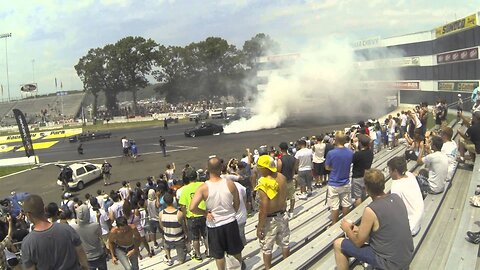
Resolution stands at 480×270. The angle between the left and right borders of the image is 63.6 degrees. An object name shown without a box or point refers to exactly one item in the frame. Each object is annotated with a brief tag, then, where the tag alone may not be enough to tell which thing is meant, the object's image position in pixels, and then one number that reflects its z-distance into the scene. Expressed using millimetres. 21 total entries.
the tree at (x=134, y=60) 86562
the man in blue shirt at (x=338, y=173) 7137
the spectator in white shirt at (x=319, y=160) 11328
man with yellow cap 5383
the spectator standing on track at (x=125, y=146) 28625
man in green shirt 7027
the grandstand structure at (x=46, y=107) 84125
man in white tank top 4930
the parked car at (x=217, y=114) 61316
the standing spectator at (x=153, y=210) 9289
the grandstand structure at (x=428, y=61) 37000
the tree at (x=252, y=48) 95125
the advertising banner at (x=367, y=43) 52719
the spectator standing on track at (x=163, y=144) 27766
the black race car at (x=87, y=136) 45556
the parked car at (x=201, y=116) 61156
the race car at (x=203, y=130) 38219
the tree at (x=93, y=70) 87188
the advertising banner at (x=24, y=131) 29378
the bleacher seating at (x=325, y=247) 4840
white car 20781
